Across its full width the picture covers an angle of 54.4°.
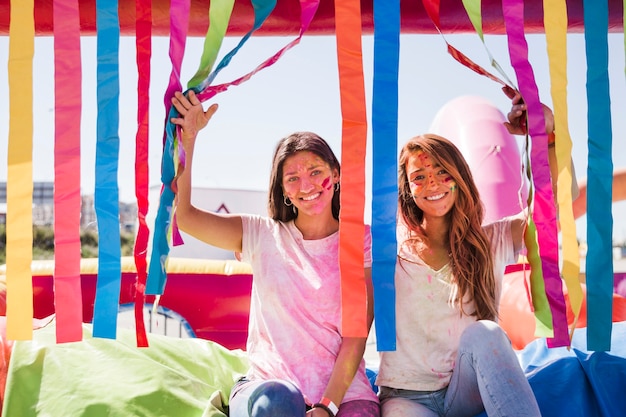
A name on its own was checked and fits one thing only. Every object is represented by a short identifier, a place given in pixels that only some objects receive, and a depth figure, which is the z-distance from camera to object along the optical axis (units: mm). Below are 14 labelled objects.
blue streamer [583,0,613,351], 1768
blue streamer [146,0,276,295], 1726
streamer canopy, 2049
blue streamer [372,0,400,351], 1675
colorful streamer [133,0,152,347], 1768
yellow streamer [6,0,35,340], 1704
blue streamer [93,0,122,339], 1678
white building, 11000
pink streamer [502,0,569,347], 1797
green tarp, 1998
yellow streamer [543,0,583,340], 1763
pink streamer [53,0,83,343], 1695
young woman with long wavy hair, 1731
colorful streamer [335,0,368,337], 1671
